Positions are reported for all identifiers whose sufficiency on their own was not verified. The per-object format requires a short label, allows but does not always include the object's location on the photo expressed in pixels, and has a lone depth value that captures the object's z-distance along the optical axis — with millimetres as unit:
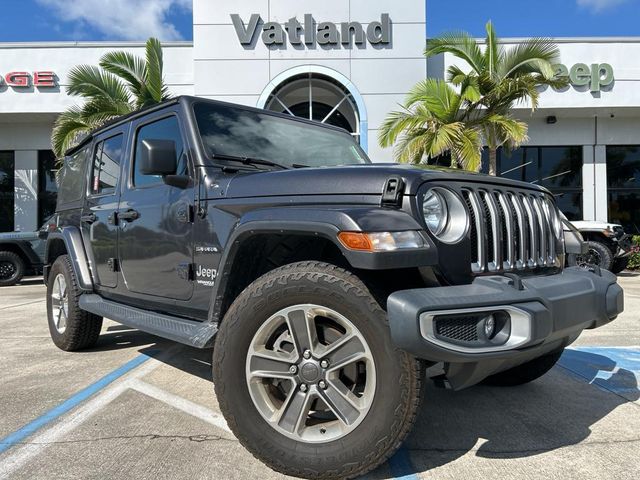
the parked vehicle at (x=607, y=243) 11609
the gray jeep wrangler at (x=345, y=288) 2039
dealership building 14125
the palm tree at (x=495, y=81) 11242
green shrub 14570
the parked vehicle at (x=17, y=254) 11828
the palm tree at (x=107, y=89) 12398
